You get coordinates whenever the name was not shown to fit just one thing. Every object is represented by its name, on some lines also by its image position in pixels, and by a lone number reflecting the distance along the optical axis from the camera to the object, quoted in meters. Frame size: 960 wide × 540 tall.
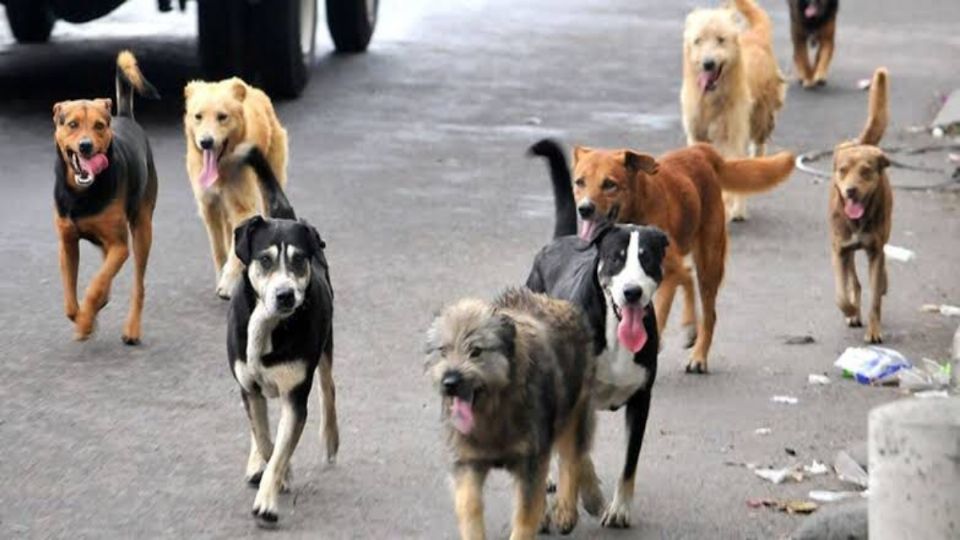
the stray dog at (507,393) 12.39
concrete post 11.48
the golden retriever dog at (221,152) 21.44
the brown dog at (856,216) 20.41
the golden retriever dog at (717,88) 25.44
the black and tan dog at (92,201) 19.22
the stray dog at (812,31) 36.84
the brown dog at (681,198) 18.19
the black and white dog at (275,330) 14.41
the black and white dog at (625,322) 14.37
